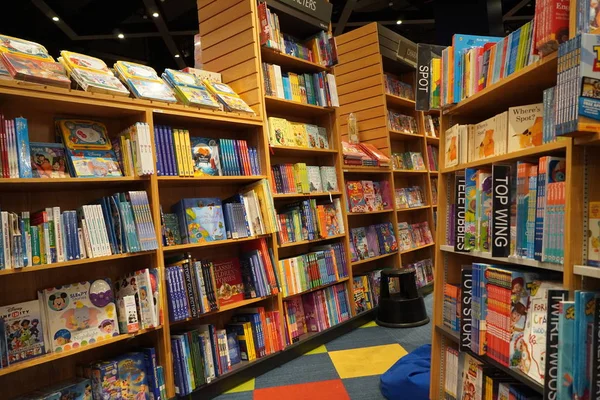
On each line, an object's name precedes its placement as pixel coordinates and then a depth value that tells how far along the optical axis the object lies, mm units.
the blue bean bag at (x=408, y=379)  2221
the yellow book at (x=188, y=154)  2513
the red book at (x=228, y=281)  2725
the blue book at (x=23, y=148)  1836
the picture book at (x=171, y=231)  2428
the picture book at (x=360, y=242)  3914
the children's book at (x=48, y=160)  1988
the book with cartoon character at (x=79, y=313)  1948
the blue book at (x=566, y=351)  1176
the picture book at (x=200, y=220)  2529
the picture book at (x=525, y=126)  1562
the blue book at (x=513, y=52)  1607
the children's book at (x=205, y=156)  2633
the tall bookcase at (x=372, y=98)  4371
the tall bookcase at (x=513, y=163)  1255
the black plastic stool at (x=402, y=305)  3590
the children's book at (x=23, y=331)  1793
